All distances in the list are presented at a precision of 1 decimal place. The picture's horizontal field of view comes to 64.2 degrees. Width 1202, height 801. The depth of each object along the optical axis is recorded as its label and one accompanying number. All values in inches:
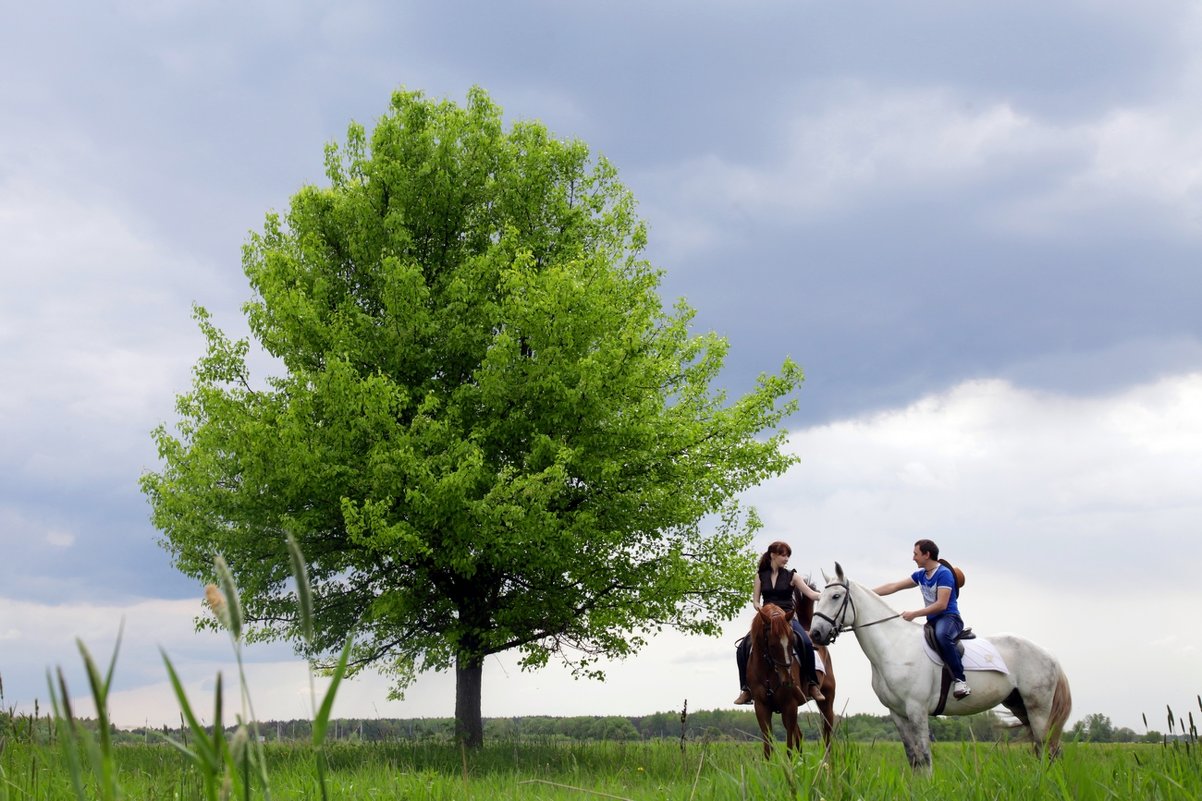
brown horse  401.7
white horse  441.7
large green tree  575.5
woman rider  437.4
